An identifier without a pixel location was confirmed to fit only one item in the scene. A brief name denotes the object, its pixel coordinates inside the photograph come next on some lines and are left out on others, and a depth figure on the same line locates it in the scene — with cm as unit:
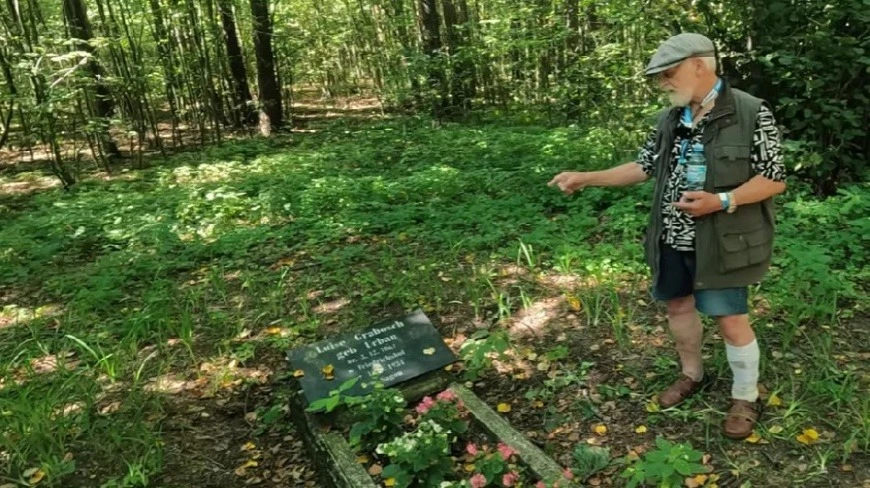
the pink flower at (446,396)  310
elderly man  235
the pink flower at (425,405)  301
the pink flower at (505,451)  269
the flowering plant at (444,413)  297
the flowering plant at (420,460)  261
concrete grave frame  275
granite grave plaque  337
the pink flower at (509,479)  253
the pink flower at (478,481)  255
